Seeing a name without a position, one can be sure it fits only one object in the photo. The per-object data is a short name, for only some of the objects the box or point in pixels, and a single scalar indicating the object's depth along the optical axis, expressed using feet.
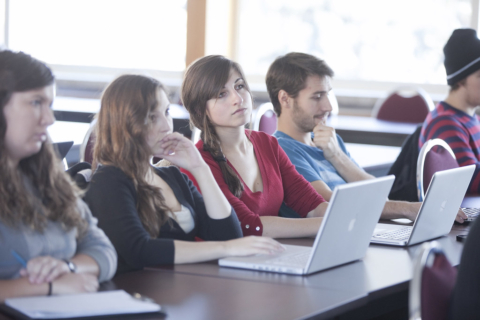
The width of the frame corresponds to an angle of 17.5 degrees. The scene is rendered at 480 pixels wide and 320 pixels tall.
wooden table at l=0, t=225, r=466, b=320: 12.72
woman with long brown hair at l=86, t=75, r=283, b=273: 13.71
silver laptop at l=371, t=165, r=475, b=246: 14.63
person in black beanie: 18.52
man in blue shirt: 17.03
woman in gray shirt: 12.72
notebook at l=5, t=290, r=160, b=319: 12.38
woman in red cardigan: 15.05
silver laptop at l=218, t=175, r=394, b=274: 13.37
